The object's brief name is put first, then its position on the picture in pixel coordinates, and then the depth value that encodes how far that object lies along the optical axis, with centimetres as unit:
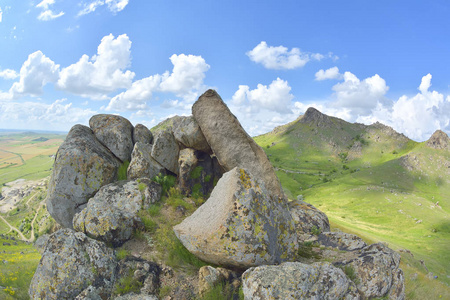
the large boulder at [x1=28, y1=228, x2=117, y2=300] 1083
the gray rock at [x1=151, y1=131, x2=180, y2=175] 2025
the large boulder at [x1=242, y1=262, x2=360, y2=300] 890
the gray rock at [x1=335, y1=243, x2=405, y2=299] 1091
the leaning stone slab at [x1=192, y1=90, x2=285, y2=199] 1938
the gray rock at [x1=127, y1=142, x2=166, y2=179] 1950
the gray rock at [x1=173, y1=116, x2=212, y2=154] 1988
